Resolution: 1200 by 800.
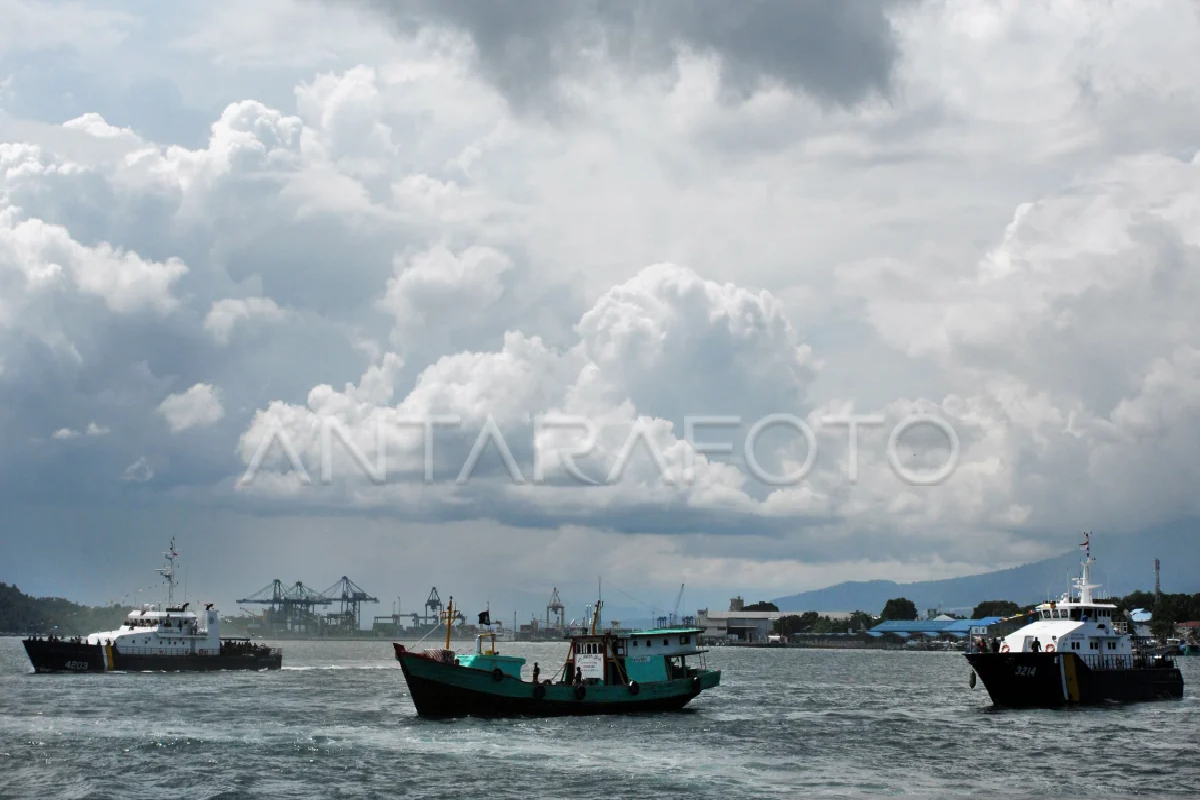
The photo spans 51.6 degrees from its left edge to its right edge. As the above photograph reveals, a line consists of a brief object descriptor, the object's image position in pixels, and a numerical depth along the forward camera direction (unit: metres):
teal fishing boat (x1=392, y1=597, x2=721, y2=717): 71.69
